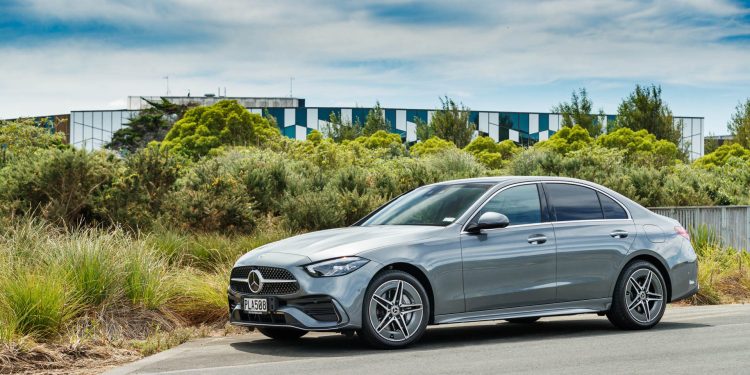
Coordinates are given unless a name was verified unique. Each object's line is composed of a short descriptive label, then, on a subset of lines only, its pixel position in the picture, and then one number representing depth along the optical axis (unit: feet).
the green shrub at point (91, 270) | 37.68
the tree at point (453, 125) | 215.92
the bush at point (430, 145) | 167.30
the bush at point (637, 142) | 165.89
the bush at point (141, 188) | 60.54
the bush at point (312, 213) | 60.13
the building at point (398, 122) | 262.47
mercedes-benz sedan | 31.30
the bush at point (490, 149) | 162.38
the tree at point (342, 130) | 222.48
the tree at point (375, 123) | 224.74
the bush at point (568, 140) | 163.43
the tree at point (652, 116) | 205.46
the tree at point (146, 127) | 227.20
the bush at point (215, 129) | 153.99
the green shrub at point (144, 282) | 39.04
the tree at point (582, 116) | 219.41
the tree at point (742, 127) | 227.81
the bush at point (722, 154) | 178.62
